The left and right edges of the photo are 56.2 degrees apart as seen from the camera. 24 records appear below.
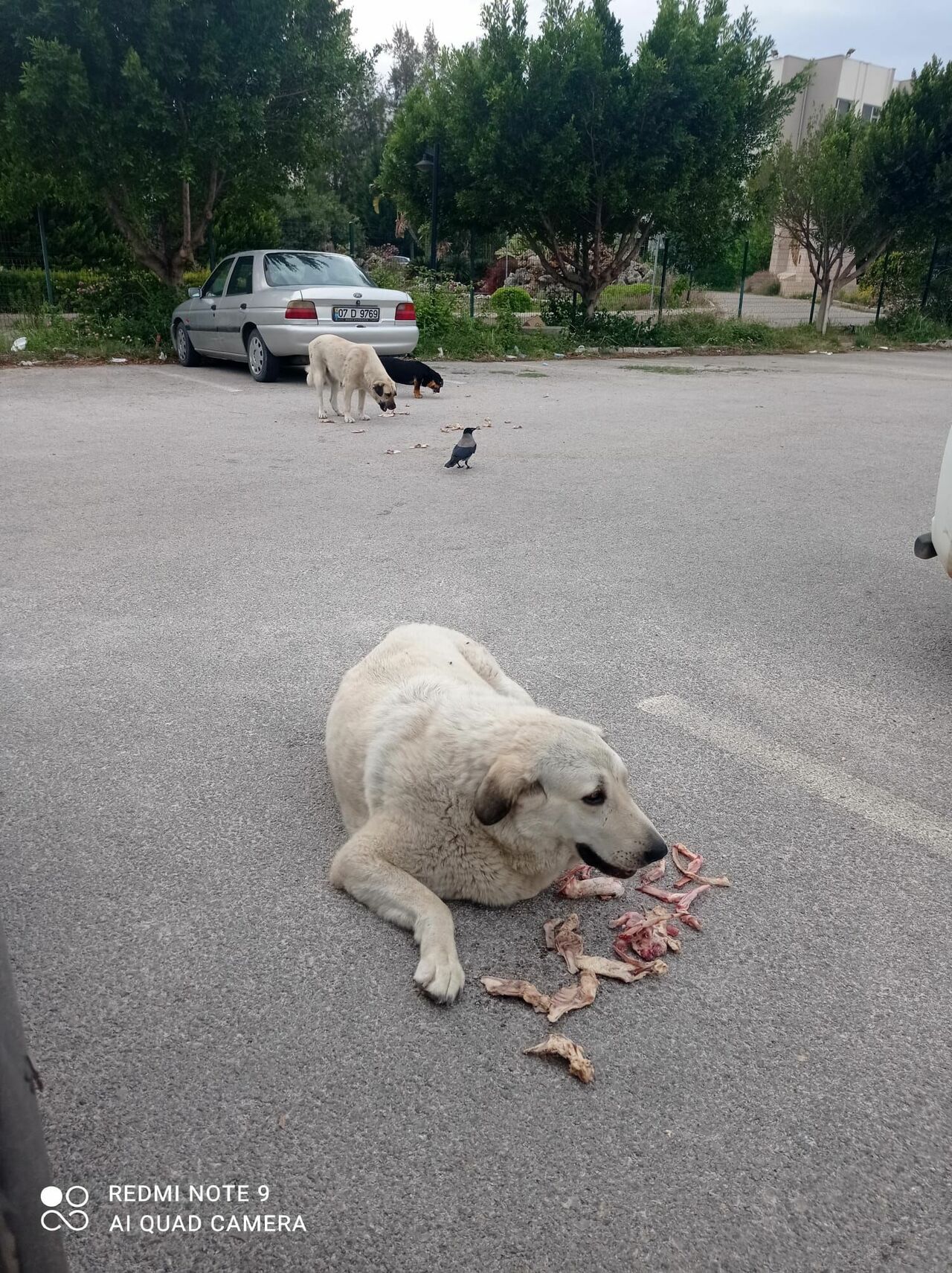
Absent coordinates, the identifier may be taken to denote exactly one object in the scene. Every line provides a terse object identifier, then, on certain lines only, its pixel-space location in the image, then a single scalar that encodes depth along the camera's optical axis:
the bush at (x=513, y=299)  29.95
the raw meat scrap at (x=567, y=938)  2.45
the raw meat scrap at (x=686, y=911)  2.59
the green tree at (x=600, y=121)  19.59
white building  54.81
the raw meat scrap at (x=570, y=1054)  2.05
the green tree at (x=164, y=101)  14.49
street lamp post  20.94
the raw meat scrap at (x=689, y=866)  2.76
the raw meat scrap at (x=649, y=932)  2.49
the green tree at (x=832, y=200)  24.03
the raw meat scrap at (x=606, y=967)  2.38
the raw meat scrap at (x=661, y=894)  2.69
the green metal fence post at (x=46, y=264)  18.70
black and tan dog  12.91
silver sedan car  12.97
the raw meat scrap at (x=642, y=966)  2.40
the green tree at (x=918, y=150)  24.14
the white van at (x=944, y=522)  4.08
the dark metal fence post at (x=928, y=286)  28.38
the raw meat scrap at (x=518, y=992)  2.26
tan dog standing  10.69
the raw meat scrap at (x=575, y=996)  2.24
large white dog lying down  2.42
